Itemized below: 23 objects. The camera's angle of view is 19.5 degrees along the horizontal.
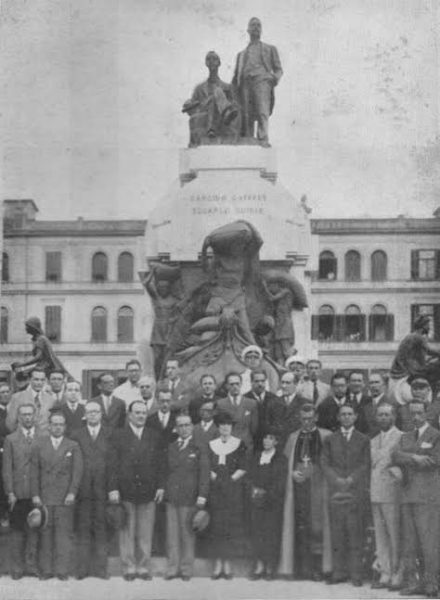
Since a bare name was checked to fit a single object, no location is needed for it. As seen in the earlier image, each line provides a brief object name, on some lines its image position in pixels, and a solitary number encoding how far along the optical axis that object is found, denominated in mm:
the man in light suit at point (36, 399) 12094
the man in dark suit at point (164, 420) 11320
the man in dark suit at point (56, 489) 10992
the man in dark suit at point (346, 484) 10812
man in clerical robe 10836
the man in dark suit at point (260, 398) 11422
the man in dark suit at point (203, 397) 11758
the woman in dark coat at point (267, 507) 10852
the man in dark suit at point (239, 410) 11375
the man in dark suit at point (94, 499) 10992
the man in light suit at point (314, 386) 12242
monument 14336
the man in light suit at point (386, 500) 10734
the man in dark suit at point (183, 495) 10898
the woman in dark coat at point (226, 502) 10852
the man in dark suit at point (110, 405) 11789
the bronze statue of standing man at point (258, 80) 15719
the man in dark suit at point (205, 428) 11086
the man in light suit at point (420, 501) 10625
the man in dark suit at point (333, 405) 11766
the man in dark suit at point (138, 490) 10984
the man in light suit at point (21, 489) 11039
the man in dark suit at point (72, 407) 11776
